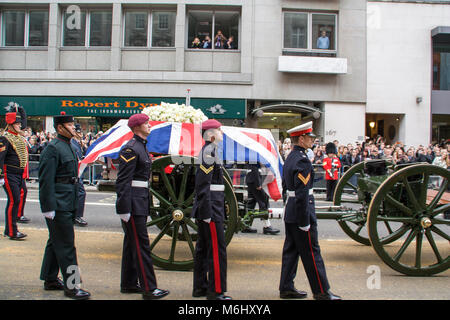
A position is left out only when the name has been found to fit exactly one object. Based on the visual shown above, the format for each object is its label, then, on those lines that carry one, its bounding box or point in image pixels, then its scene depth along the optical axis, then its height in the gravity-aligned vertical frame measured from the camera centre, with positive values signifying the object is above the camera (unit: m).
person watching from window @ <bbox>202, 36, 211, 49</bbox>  20.23 +6.34
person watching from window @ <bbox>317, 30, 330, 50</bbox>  20.11 +6.51
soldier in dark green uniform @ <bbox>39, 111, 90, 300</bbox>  4.10 -0.38
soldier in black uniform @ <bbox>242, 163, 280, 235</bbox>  7.59 -0.38
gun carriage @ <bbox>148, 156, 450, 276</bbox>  4.90 -0.41
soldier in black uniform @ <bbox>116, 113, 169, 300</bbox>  4.09 -0.35
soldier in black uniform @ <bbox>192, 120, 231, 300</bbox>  4.09 -0.52
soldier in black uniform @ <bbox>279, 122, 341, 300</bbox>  4.08 -0.54
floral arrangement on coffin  6.02 +0.85
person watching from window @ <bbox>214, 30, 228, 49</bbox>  20.14 +6.47
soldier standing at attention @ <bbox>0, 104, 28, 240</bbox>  6.74 +0.06
